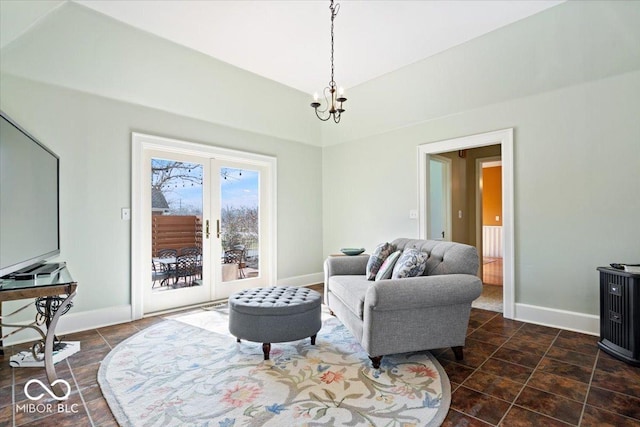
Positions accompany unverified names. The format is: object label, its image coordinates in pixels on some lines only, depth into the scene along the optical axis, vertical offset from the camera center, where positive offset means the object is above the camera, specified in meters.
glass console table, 1.85 -0.46
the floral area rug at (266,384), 1.77 -1.15
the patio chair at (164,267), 3.81 -0.63
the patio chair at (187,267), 4.01 -0.66
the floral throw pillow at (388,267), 2.87 -0.49
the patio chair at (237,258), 4.50 -0.62
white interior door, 4.64 +0.26
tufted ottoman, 2.45 -0.83
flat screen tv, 1.85 +0.13
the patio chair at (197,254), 4.10 -0.50
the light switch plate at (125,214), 3.45 +0.04
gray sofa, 2.21 -0.71
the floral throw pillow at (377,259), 3.14 -0.45
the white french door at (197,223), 3.68 -0.08
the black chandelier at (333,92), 2.69 +1.16
